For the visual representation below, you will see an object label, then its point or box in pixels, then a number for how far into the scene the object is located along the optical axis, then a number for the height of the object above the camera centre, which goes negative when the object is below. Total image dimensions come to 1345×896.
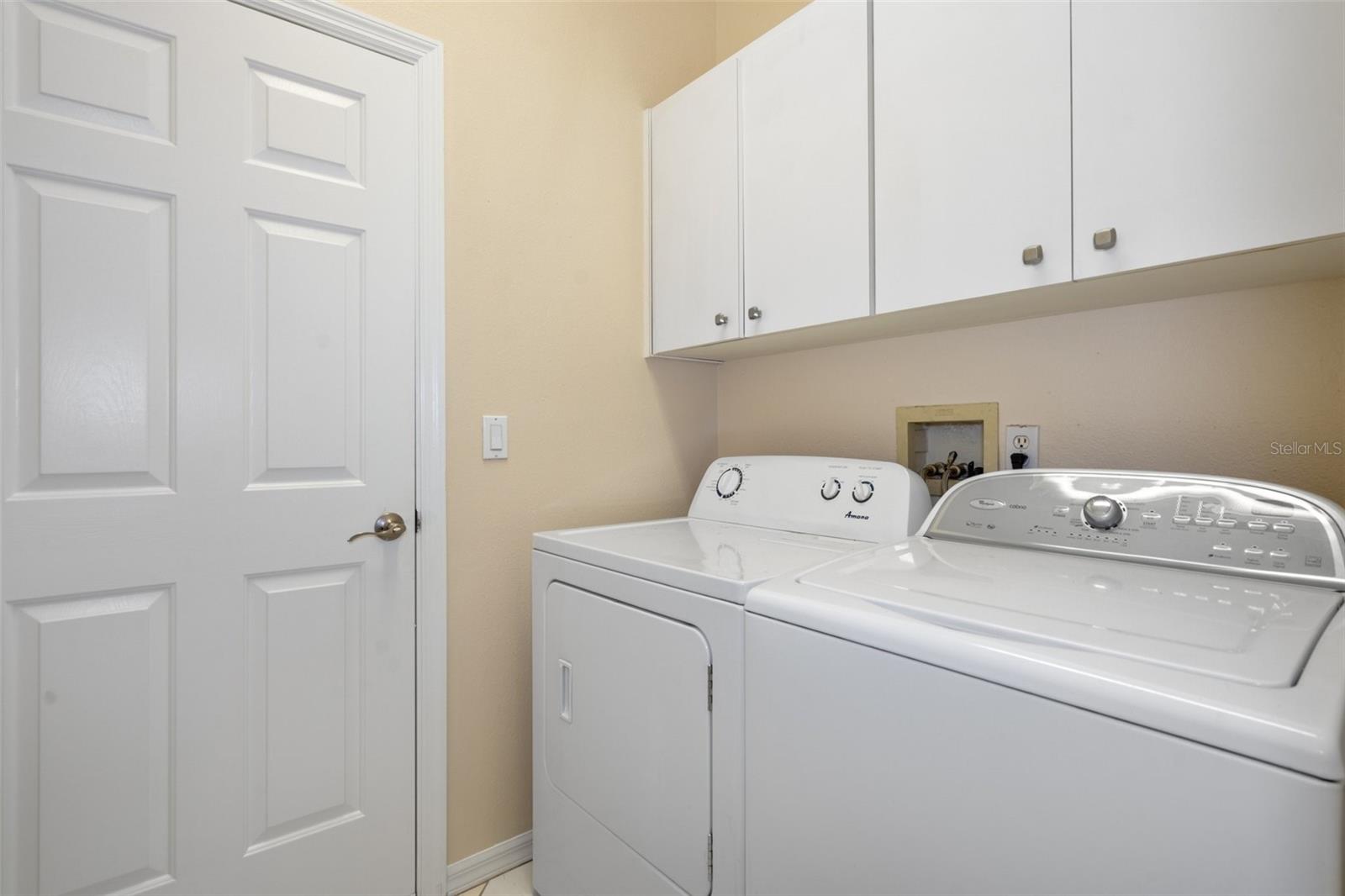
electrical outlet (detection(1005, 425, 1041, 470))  1.46 +0.00
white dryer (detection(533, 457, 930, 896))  1.09 -0.43
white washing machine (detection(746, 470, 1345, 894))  0.57 -0.28
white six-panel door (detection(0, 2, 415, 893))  1.18 -0.02
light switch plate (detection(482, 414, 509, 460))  1.70 +0.02
